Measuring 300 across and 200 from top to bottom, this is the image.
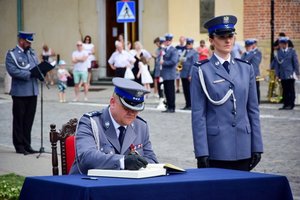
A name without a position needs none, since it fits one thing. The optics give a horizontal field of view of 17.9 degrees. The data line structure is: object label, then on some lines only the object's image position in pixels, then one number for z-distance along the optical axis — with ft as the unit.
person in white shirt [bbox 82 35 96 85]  106.11
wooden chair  23.81
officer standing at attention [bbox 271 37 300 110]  77.41
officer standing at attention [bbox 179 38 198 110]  80.18
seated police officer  19.84
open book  18.01
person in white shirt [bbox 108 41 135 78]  88.84
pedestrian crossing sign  88.28
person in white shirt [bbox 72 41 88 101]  87.97
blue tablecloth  17.06
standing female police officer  25.21
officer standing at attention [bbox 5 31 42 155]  48.47
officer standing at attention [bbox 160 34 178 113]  74.18
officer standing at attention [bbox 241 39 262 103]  78.59
